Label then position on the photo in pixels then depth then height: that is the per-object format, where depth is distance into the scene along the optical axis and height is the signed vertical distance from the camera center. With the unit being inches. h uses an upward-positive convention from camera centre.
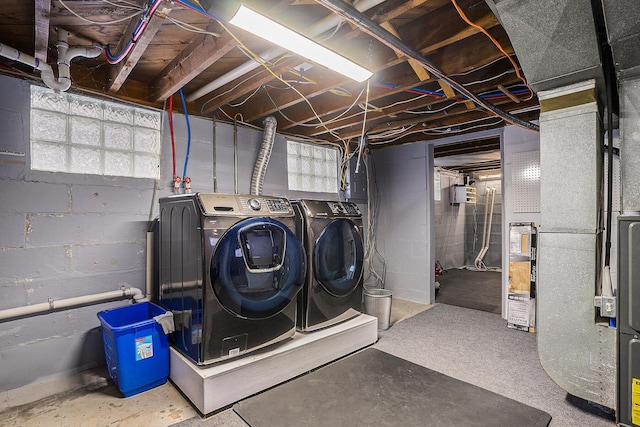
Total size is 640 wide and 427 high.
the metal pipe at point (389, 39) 55.7 +35.3
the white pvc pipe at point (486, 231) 273.6 -16.9
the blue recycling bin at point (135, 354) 79.2 -36.2
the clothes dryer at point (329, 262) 98.6 -16.5
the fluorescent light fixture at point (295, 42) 57.5 +34.7
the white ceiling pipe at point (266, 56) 61.4 +39.1
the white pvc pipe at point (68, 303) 81.0 -25.1
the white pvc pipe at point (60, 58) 74.2 +35.8
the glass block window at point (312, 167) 151.7 +21.7
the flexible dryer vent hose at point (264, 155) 128.0 +22.5
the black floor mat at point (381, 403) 71.9 -46.2
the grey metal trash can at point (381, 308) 128.4 -38.4
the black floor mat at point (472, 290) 163.9 -47.1
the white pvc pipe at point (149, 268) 103.1 -18.2
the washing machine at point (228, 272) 76.2 -15.4
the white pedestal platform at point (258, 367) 74.9 -40.6
